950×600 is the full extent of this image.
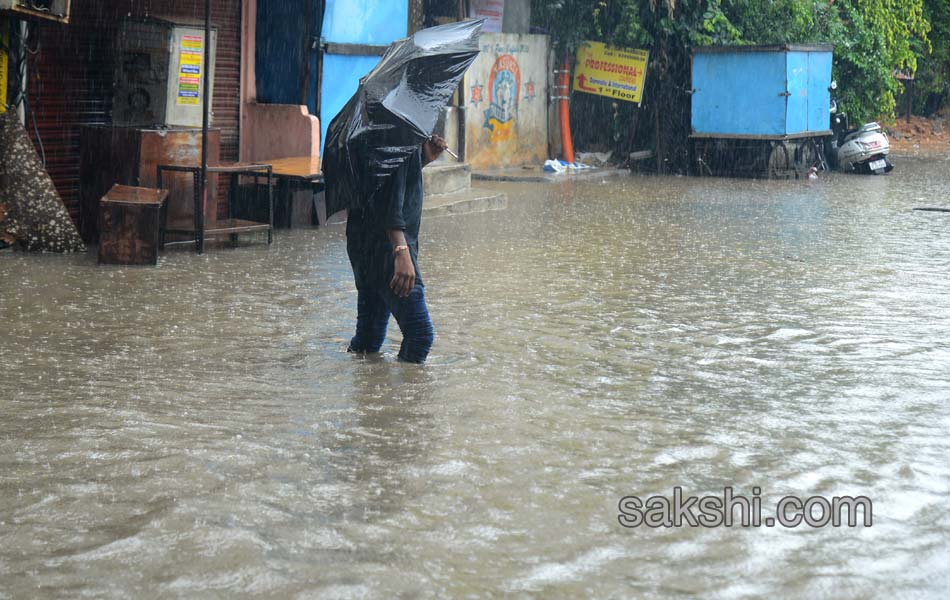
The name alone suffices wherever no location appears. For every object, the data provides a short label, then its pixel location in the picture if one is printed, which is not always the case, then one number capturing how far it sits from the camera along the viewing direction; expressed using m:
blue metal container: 19.17
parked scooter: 20.14
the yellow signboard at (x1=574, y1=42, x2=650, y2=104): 20.30
